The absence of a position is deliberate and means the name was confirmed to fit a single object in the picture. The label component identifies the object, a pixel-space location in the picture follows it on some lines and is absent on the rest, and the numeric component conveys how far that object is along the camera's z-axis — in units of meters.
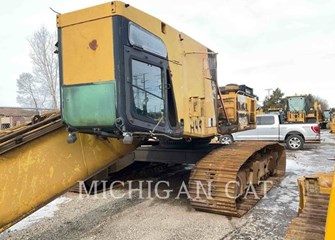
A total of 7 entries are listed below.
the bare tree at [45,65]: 35.50
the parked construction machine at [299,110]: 21.56
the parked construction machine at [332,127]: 24.99
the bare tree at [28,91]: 38.44
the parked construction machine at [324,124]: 32.06
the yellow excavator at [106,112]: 3.49
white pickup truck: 14.75
